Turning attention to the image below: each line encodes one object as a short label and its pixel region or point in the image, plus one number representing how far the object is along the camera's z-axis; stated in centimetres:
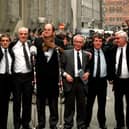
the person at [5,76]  1195
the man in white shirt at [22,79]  1195
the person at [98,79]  1234
